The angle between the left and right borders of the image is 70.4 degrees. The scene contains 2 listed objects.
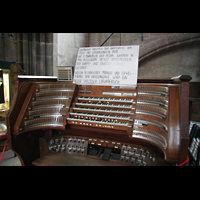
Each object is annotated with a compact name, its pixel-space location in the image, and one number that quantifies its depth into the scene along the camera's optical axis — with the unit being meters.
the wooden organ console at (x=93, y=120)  1.81
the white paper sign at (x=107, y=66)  2.09
